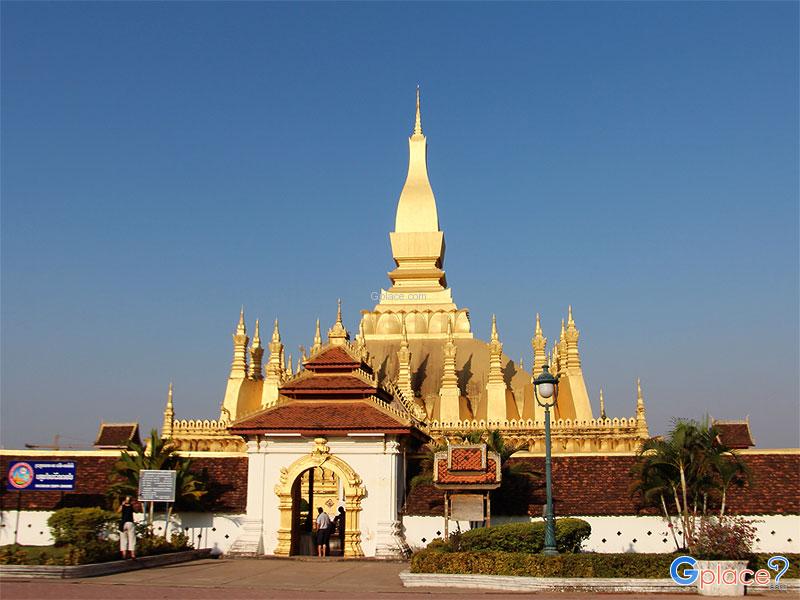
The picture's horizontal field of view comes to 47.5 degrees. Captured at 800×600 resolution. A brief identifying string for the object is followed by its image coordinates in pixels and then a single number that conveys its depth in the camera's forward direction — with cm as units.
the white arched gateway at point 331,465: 2438
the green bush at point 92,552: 1898
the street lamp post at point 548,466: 1878
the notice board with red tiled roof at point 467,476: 2303
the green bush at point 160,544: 2203
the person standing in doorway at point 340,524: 2804
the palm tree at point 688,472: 2300
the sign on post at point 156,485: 2427
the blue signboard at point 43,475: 2494
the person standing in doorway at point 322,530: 2461
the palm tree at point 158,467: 2554
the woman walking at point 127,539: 2073
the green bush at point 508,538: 2002
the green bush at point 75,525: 1975
